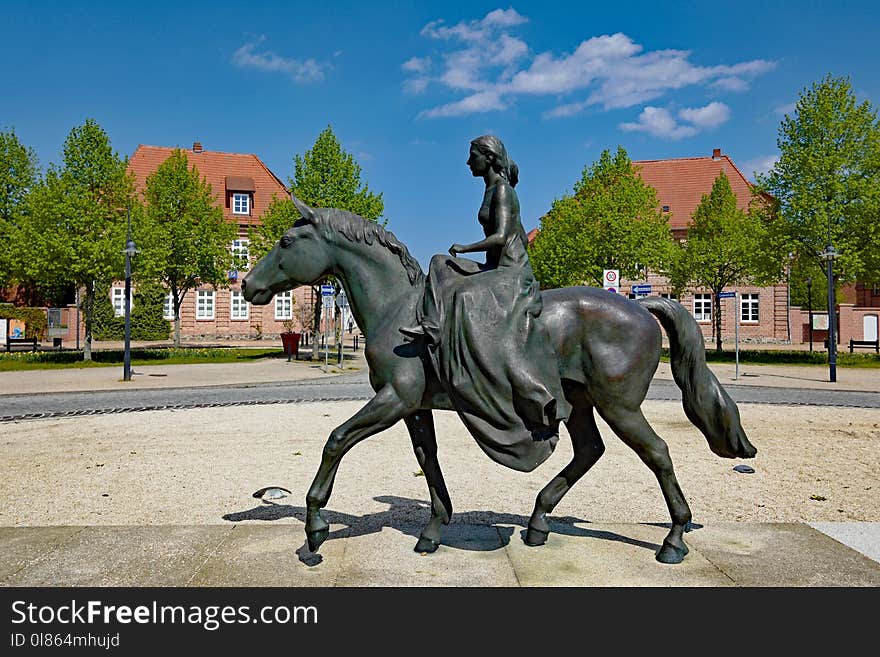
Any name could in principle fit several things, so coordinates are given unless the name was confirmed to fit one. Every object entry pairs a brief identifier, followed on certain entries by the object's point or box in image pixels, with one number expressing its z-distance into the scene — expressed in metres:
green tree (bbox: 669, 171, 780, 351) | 32.98
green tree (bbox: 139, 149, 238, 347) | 31.06
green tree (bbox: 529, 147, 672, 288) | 31.75
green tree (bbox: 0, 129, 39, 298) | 36.00
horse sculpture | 4.18
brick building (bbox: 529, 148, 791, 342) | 47.62
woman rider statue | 4.05
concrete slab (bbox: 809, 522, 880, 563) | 4.56
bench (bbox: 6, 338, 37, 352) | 31.69
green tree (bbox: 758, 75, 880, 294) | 26.45
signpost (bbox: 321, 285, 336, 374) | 24.80
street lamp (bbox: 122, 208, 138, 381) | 19.31
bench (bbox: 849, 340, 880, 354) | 34.25
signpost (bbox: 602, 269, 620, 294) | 16.45
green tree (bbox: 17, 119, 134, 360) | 24.14
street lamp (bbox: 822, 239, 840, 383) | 19.52
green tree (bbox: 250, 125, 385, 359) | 27.92
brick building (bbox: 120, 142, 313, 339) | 47.75
